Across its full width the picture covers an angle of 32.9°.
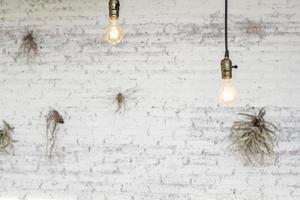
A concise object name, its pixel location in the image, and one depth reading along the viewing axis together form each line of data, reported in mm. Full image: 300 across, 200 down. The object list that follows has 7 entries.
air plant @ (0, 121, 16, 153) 5066
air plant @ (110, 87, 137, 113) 4875
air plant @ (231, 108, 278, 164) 4602
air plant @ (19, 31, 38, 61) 5066
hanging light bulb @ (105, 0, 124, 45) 3645
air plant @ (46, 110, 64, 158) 4980
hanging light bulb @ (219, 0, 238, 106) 3721
